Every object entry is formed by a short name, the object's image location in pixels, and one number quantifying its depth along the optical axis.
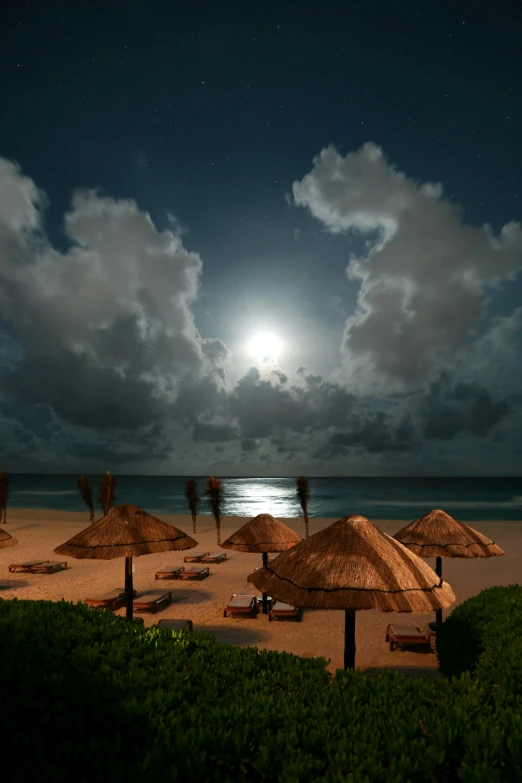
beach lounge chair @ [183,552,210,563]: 21.48
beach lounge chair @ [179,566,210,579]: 18.25
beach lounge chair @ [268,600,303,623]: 13.01
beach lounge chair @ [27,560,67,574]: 19.08
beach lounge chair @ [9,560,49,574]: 18.95
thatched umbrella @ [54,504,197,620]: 10.73
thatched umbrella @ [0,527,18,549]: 14.92
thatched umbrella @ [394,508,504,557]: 11.27
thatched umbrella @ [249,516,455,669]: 6.33
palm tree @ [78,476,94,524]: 37.28
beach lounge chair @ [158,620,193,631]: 10.71
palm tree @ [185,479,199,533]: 33.56
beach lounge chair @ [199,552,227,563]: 21.66
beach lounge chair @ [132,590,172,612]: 13.90
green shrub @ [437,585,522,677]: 6.16
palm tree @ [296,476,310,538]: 30.75
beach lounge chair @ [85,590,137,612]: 13.19
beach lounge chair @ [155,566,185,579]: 18.21
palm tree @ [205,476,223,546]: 29.22
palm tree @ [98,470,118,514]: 34.78
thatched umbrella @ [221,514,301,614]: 13.47
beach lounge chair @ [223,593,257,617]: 13.18
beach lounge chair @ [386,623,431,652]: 10.83
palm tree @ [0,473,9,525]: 34.09
